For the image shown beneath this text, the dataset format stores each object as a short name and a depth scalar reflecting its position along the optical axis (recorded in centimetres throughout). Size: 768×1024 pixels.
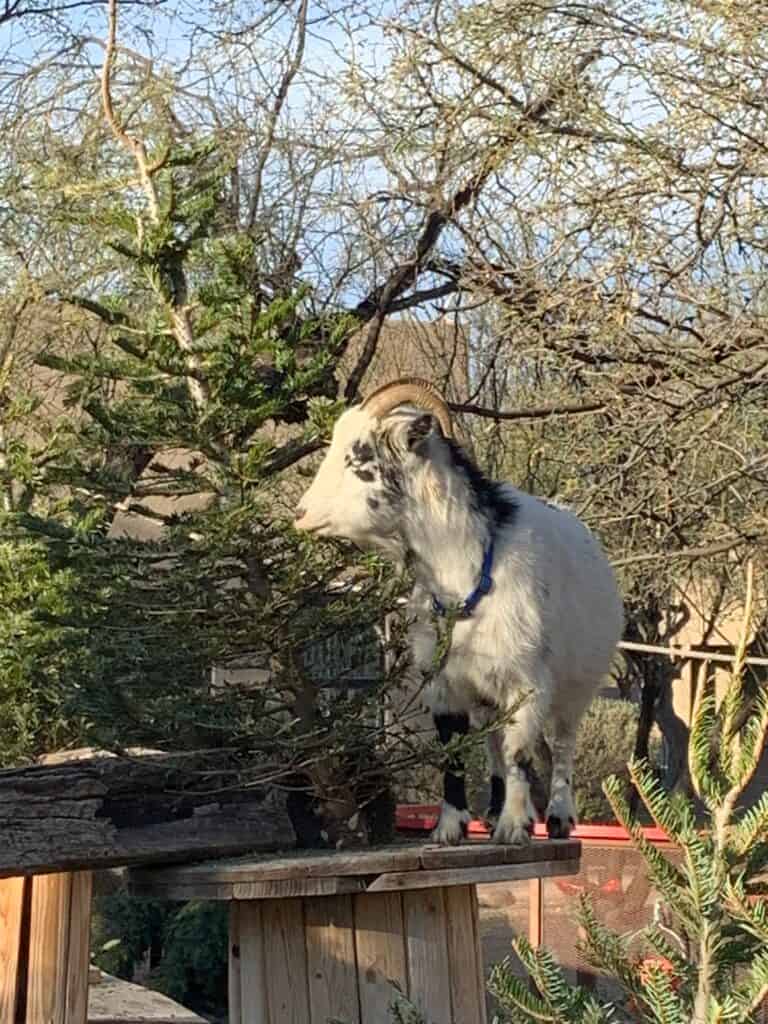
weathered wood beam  369
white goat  421
